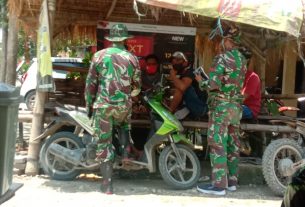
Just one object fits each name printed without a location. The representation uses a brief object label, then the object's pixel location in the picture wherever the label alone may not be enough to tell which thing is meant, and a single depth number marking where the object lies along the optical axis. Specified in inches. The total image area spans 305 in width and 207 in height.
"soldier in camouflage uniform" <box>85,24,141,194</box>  260.4
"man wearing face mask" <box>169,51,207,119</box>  296.6
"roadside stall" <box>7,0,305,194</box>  250.4
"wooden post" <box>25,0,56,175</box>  291.7
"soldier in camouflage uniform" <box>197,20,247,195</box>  266.2
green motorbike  273.4
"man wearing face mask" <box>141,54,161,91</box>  328.2
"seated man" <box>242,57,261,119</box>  295.7
